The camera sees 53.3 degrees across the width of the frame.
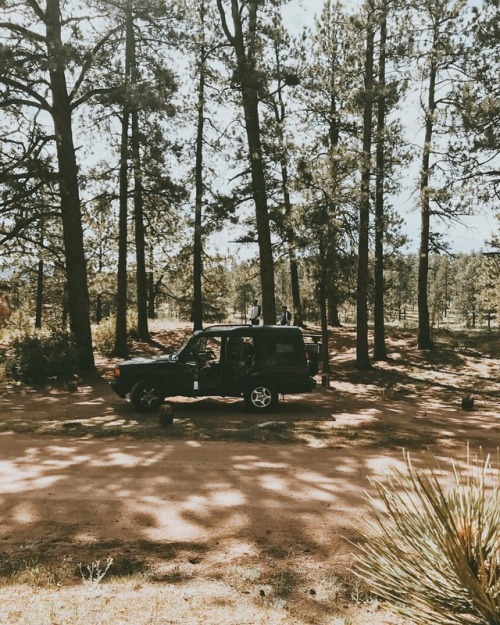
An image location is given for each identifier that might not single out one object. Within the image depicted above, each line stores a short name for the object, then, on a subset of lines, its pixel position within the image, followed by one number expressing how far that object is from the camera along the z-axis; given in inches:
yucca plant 72.9
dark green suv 463.5
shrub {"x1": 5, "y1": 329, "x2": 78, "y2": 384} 643.5
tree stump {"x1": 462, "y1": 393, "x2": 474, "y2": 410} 516.1
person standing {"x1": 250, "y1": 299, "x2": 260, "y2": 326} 881.8
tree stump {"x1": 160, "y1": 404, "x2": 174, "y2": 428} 407.5
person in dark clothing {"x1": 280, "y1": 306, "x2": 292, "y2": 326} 974.4
